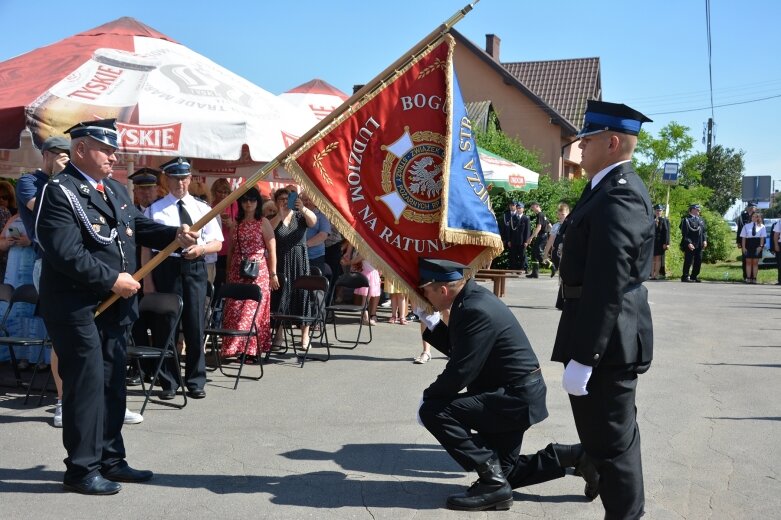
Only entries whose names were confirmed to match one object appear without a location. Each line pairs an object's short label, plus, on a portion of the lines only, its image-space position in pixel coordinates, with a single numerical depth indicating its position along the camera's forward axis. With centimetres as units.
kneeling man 502
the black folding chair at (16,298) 801
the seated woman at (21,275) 852
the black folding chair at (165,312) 733
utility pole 6931
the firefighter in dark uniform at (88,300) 498
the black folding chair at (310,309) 981
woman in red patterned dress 943
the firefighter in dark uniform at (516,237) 2445
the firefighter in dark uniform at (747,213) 2480
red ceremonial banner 604
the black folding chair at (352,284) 1075
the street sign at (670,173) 2883
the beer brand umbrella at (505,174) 1758
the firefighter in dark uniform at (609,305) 392
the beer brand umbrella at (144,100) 803
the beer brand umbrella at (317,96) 1393
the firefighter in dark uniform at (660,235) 2352
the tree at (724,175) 6788
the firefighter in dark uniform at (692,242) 2383
